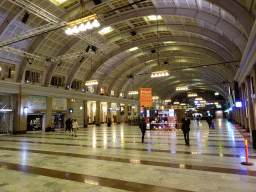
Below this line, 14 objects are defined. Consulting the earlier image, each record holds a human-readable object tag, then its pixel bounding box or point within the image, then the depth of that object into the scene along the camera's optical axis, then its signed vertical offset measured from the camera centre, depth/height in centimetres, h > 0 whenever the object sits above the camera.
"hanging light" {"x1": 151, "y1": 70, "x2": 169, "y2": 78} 1741 +362
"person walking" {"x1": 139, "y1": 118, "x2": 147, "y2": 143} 1120 -97
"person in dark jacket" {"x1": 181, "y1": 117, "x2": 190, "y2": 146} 979 -97
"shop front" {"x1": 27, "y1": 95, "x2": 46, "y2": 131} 2038 -1
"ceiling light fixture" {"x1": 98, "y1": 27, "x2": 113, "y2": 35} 1930 +892
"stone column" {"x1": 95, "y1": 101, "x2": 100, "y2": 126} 2981 -85
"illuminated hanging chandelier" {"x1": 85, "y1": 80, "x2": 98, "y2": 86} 2116 +352
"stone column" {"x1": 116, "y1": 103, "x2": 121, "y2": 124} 3480 -110
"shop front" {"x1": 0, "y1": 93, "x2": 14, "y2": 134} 1841 -7
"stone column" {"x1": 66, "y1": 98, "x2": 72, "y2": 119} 2480 +94
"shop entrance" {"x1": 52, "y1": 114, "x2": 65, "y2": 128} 2364 -114
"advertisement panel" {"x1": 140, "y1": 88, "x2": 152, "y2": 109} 2138 +157
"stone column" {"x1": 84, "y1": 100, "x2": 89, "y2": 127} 2722 -74
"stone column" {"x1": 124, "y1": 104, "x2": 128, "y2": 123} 3761 -58
